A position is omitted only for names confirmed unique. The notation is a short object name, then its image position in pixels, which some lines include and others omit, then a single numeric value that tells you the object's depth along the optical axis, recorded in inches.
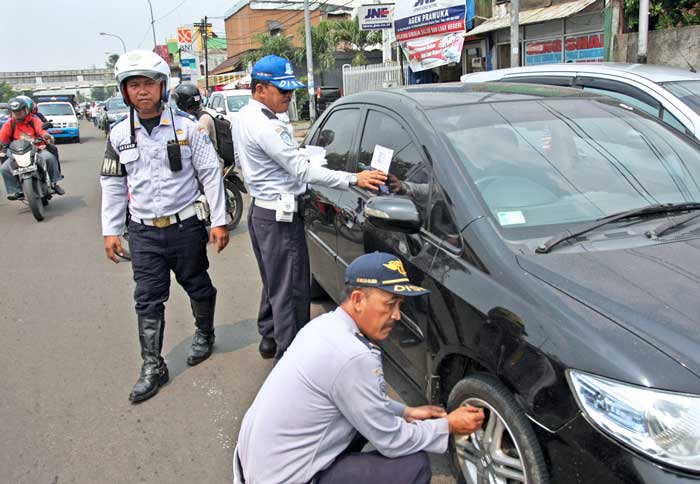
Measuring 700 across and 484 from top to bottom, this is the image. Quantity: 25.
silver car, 192.5
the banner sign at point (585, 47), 520.7
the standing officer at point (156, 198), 137.9
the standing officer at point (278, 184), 130.1
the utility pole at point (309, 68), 824.9
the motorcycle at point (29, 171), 343.9
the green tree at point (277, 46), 1382.9
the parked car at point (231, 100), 650.8
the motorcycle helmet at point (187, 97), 277.7
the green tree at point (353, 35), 1274.6
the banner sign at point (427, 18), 592.7
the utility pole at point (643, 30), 397.7
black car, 67.7
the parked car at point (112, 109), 905.5
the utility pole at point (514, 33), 447.8
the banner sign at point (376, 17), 759.7
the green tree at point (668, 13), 439.8
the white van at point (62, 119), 881.1
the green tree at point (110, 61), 4039.4
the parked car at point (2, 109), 1148.1
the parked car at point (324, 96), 865.0
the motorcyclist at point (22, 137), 352.5
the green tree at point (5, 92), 3987.0
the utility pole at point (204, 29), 1584.5
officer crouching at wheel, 73.1
